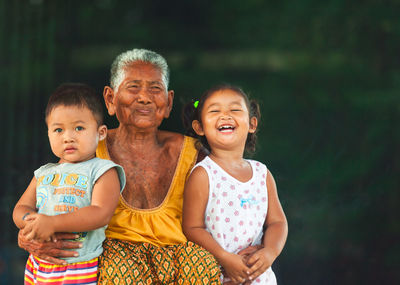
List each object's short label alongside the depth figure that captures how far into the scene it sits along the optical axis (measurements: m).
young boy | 5.32
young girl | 5.96
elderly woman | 5.79
